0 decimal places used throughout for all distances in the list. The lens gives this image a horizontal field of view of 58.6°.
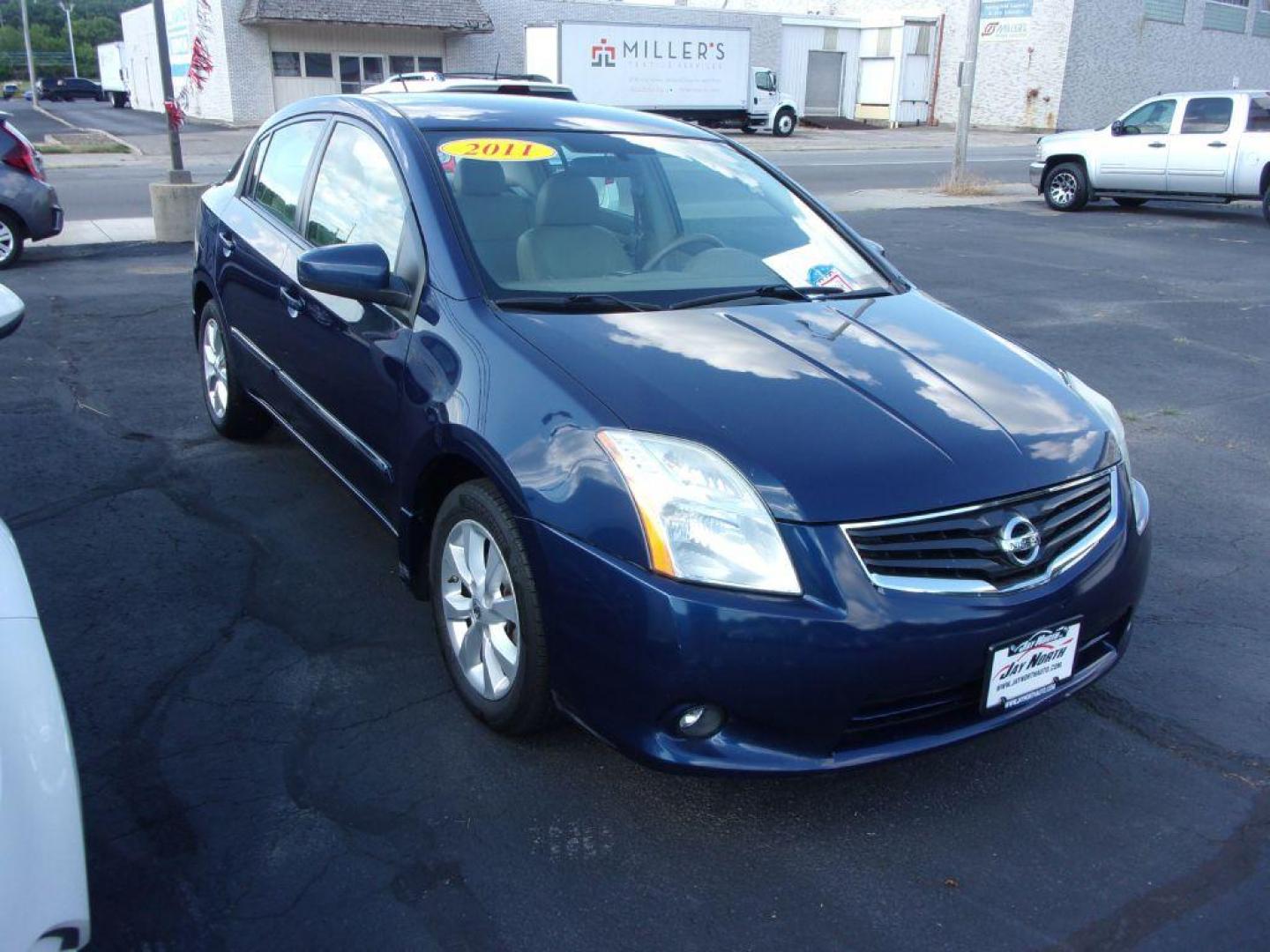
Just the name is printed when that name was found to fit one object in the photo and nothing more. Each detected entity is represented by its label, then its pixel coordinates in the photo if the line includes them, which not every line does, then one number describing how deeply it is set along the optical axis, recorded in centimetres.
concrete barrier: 1195
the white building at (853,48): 3741
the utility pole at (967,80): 1839
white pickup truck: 1608
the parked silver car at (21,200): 1042
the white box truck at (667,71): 3291
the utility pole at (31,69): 5225
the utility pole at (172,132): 1239
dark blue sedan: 260
